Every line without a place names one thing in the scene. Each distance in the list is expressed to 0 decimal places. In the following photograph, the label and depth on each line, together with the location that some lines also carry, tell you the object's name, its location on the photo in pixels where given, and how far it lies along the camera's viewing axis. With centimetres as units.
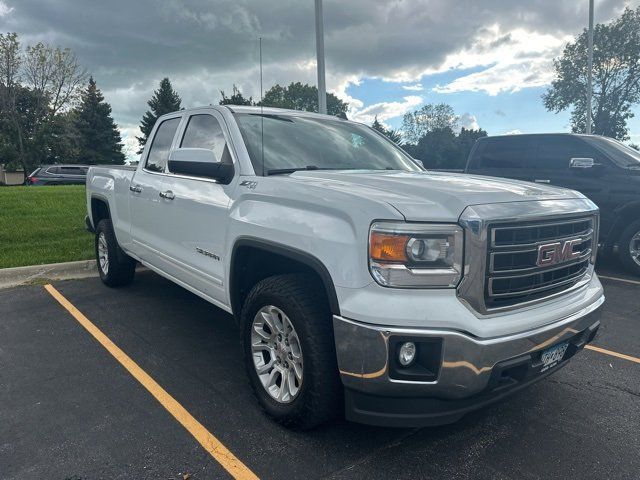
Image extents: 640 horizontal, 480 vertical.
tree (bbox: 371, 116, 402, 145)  6124
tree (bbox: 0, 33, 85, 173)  4056
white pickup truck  233
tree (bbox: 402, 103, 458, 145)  8912
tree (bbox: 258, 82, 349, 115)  7056
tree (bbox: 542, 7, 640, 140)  4378
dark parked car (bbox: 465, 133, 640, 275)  729
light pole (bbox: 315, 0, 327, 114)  880
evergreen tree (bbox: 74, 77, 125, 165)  4769
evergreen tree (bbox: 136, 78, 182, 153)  5250
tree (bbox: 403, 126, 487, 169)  6303
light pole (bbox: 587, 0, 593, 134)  1774
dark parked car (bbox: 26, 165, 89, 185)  2430
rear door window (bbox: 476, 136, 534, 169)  849
